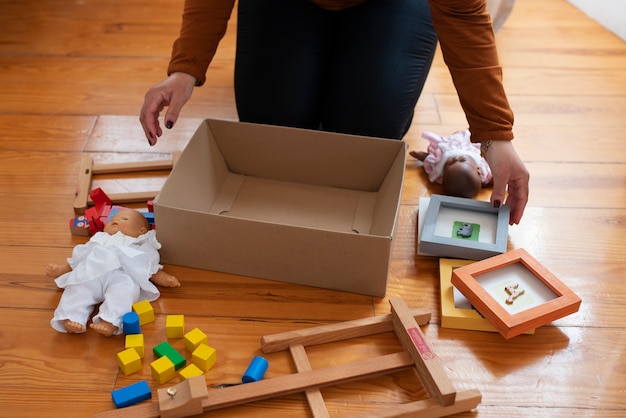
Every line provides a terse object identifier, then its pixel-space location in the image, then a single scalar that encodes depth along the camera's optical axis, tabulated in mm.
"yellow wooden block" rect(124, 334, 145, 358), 987
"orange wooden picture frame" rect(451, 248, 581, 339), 1018
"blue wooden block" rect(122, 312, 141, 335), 1008
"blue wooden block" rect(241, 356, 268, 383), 956
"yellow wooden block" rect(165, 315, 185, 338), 1024
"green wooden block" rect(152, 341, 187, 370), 977
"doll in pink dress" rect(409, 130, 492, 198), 1295
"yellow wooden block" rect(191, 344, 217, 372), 973
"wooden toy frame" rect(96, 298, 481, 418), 894
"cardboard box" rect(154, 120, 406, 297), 1055
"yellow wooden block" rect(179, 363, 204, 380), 959
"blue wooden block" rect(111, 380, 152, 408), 917
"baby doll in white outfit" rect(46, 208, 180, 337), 1025
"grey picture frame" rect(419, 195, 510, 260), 1146
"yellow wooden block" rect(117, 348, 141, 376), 962
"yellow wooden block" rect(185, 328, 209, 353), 1000
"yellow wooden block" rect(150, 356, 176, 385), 951
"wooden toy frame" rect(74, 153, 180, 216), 1281
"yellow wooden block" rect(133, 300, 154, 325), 1043
